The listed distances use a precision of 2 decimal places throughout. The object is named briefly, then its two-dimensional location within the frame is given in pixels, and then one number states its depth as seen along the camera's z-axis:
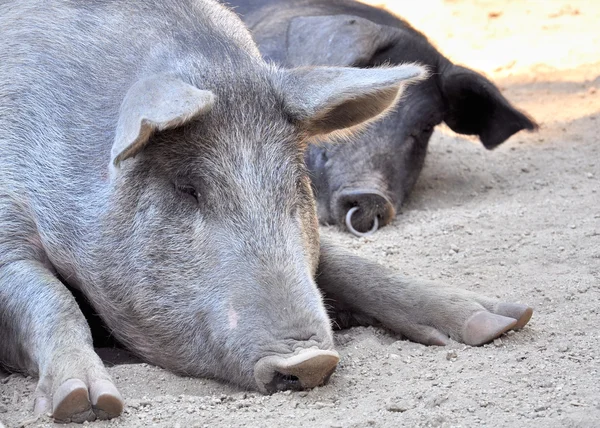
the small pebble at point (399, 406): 7.01
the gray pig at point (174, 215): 7.42
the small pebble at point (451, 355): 8.12
